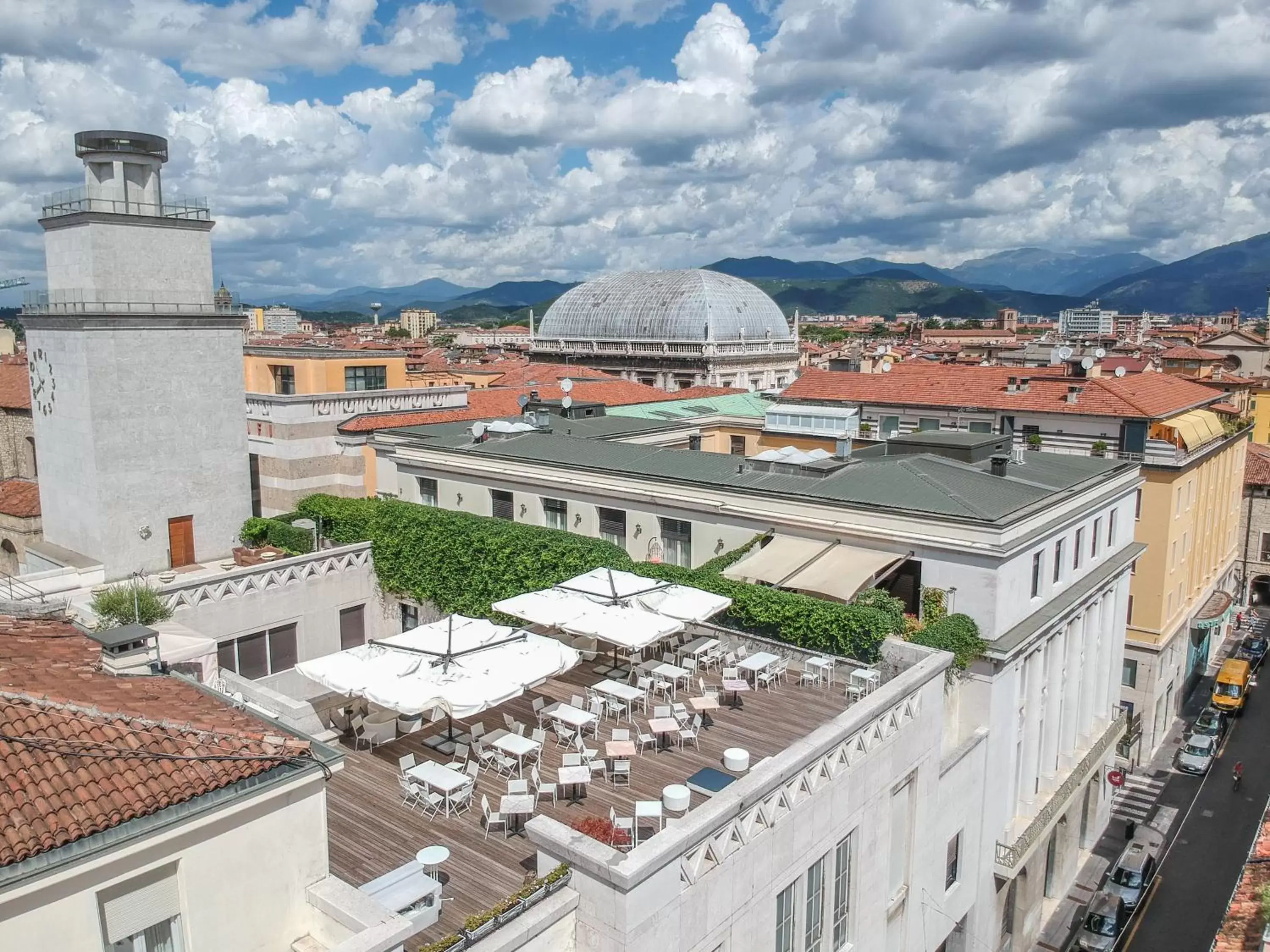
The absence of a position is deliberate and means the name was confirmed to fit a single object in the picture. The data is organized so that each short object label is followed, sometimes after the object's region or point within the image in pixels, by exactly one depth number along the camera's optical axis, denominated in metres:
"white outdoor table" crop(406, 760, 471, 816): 15.70
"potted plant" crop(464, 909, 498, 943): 11.20
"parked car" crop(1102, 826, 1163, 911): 33.31
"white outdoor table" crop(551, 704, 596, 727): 17.75
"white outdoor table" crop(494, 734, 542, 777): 16.70
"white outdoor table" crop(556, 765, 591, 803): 15.70
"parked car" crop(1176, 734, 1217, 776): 45.50
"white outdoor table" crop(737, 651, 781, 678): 20.80
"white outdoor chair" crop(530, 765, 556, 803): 16.03
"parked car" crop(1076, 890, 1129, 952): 31.00
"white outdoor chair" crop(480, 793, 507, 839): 14.98
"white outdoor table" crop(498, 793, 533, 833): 14.96
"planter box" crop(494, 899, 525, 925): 11.60
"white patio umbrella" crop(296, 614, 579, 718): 16.67
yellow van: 51.22
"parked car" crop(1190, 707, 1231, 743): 49.06
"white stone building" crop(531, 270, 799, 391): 118.06
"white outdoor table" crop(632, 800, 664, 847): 14.12
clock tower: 31.27
